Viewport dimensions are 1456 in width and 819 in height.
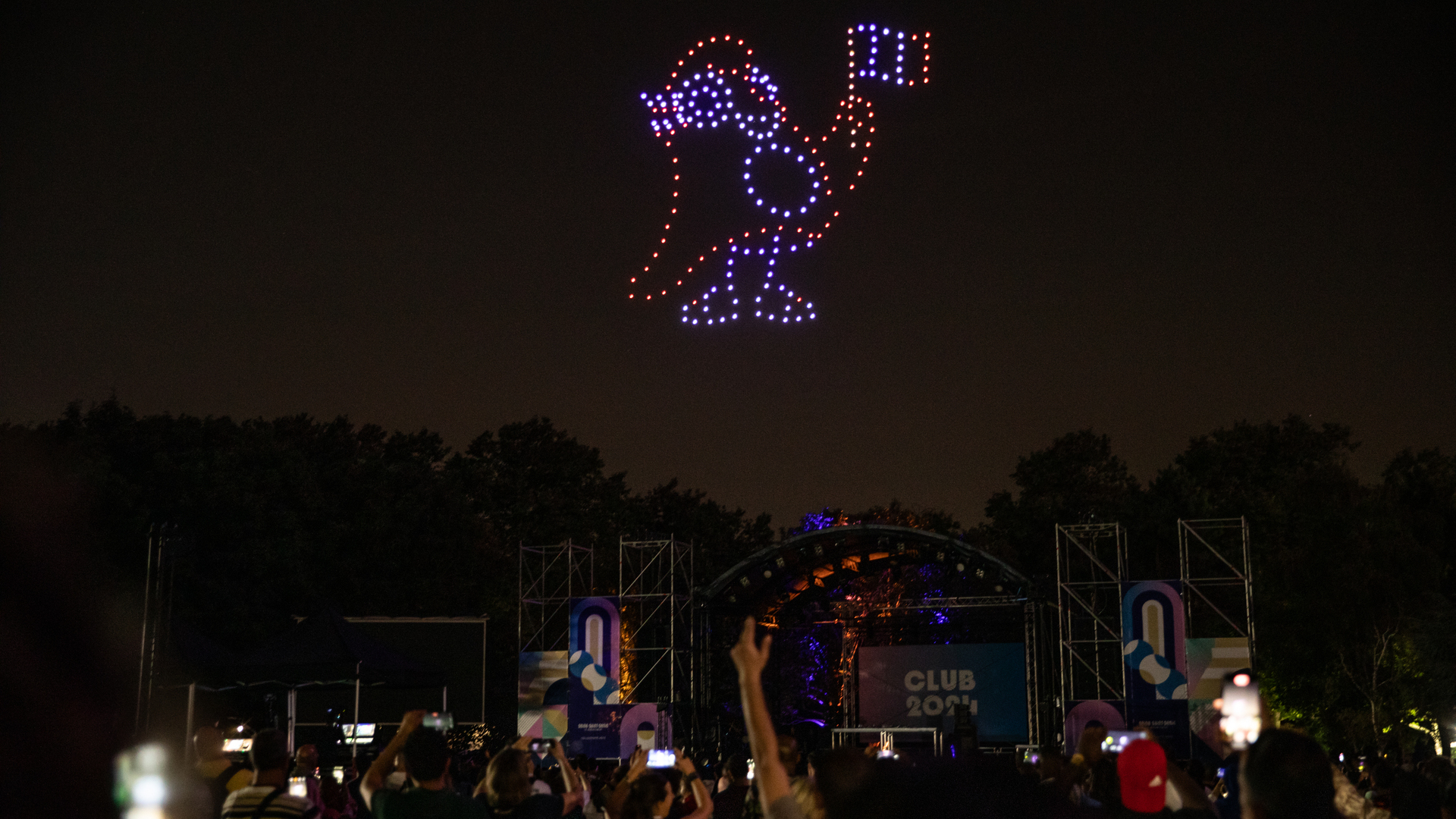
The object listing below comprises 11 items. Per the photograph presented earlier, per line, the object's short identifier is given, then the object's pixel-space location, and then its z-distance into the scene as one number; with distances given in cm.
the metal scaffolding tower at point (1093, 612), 2167
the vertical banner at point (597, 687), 2252
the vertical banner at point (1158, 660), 2006
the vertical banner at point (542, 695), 2303
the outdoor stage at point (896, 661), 2025
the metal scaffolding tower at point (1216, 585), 3300
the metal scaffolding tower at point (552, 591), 3650
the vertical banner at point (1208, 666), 1984
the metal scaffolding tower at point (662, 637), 2323
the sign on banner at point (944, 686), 2397
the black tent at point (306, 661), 1708
